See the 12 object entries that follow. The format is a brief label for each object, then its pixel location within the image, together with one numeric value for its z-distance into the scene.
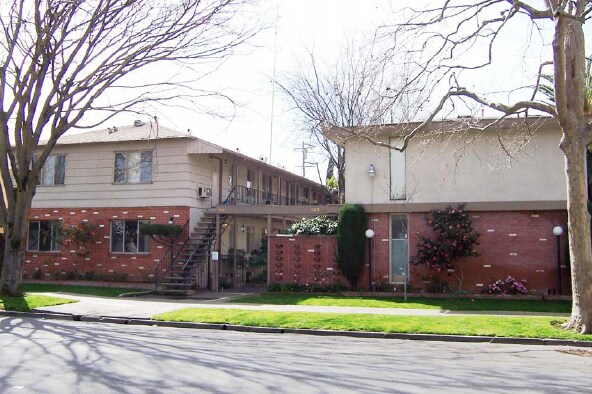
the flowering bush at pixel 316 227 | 20.90
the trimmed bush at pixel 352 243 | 19.59
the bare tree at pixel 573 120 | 11.79
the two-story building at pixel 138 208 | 22.70
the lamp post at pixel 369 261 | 19.75
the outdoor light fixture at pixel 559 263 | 18.09
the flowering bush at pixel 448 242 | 18.23
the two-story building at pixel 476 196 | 18.45
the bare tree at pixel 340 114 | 30.97
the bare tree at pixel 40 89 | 15.96
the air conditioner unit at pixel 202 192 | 23.56
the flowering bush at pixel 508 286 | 18.11
